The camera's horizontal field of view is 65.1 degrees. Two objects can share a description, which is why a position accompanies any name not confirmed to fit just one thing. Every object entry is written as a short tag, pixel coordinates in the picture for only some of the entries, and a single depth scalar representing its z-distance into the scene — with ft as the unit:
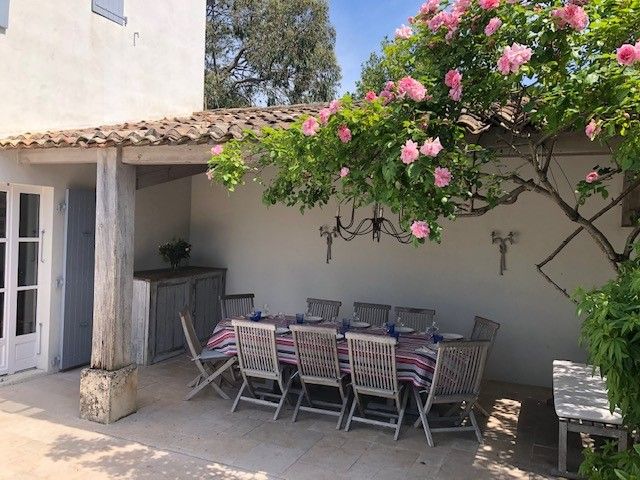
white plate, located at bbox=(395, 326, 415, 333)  19.38
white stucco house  17.22
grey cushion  18.71
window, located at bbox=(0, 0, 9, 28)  18.72
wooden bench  12.35
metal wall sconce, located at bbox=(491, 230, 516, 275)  22.75
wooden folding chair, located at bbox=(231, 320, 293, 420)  16.88
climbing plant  9.43
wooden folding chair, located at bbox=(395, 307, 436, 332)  22.04
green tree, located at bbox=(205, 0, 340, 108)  56.18
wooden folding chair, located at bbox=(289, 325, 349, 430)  16.43
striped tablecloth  15.75
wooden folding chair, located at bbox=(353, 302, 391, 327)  22.97
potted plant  26.89
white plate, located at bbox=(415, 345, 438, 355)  16.18
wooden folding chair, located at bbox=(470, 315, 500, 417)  17.78
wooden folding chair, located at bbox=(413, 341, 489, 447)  15.16
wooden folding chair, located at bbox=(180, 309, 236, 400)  18.48
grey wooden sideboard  23.73
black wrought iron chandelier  24.11
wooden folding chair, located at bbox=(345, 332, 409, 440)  15.29
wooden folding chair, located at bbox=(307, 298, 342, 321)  23.72
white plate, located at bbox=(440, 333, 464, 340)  18.63
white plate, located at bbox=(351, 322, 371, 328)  20.38
